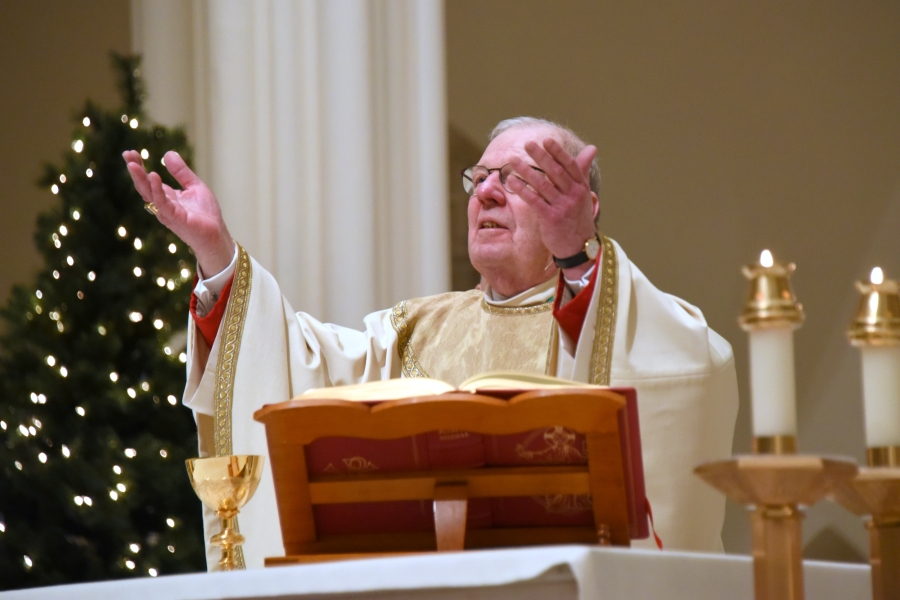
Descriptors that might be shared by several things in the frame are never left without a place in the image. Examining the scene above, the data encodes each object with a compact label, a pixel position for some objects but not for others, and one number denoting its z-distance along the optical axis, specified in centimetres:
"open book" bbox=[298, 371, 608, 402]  650
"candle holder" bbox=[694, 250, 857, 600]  627
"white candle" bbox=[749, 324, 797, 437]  629
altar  622
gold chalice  678
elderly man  724
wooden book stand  643
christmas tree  776
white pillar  816
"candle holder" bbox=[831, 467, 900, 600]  645
